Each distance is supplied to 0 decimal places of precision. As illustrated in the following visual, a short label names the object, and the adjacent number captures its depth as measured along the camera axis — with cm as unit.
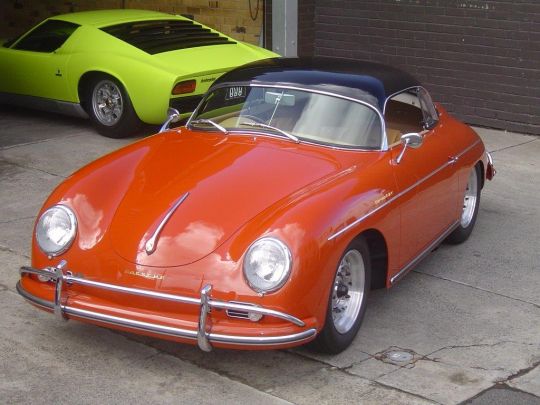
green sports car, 986
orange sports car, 496
